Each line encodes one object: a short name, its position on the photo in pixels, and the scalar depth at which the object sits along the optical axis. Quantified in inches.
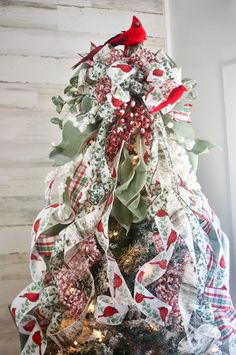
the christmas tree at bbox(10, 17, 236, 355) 48.9
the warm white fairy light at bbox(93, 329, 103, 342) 50.7
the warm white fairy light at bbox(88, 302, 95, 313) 51.8
